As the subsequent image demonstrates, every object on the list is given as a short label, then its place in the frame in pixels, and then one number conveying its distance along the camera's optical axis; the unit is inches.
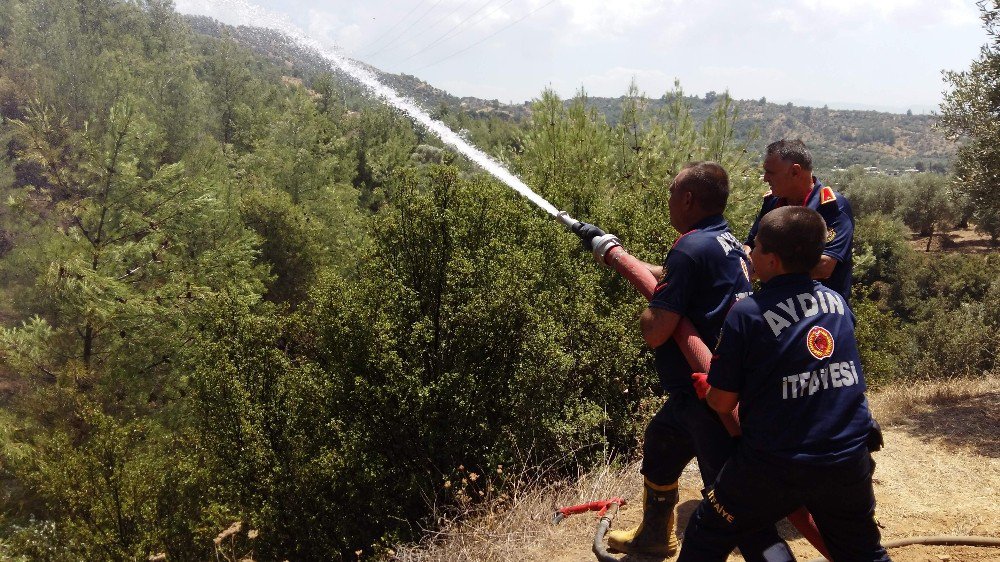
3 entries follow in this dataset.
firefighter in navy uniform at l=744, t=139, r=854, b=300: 150.4
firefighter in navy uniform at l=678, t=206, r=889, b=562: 95.0
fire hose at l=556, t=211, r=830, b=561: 113.7
